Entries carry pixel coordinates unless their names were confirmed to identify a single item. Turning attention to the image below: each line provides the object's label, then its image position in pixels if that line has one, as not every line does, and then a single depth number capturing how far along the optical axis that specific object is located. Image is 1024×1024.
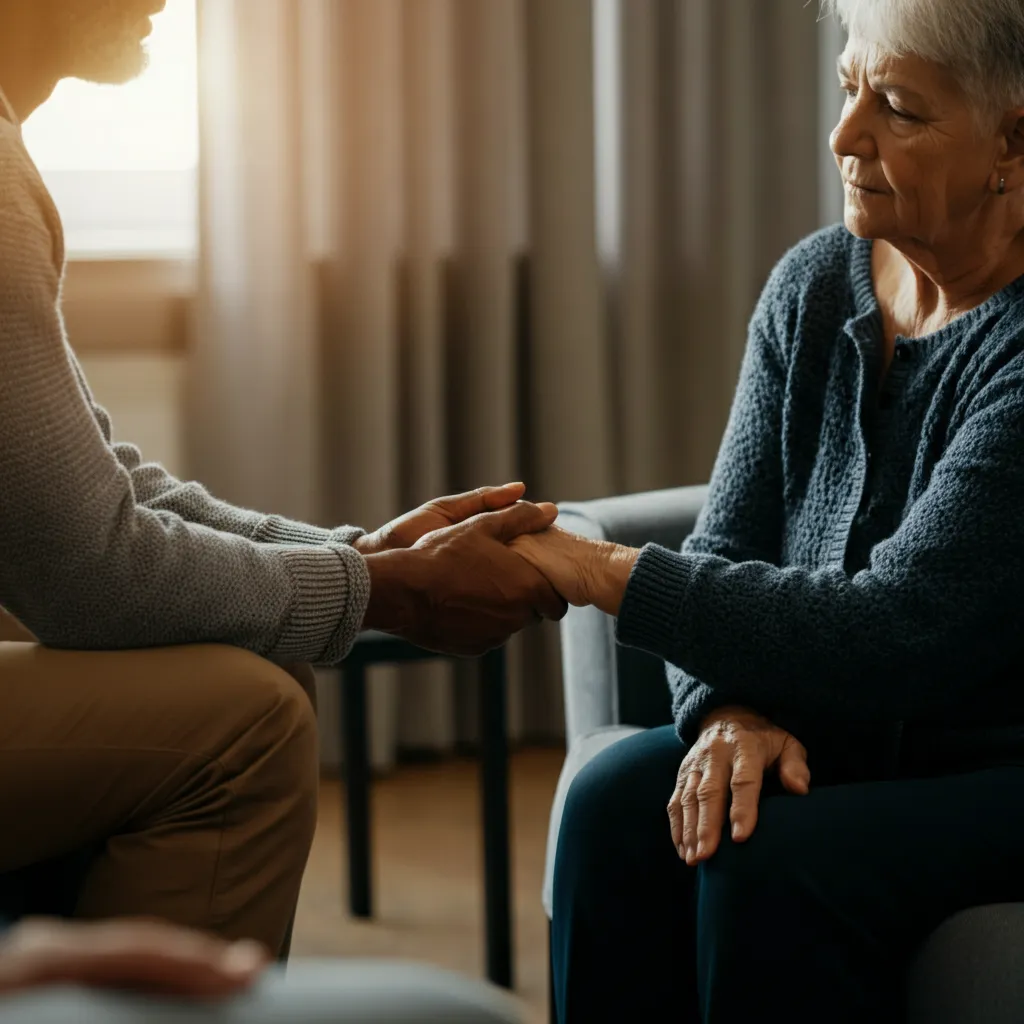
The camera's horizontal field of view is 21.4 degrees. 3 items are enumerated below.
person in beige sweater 2.16
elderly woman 2.18
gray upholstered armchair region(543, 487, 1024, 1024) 2.61
